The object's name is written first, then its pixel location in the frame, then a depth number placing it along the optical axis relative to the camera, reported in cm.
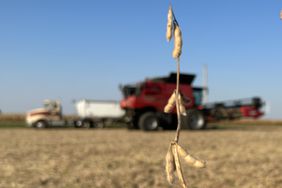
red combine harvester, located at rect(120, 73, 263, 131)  2302
